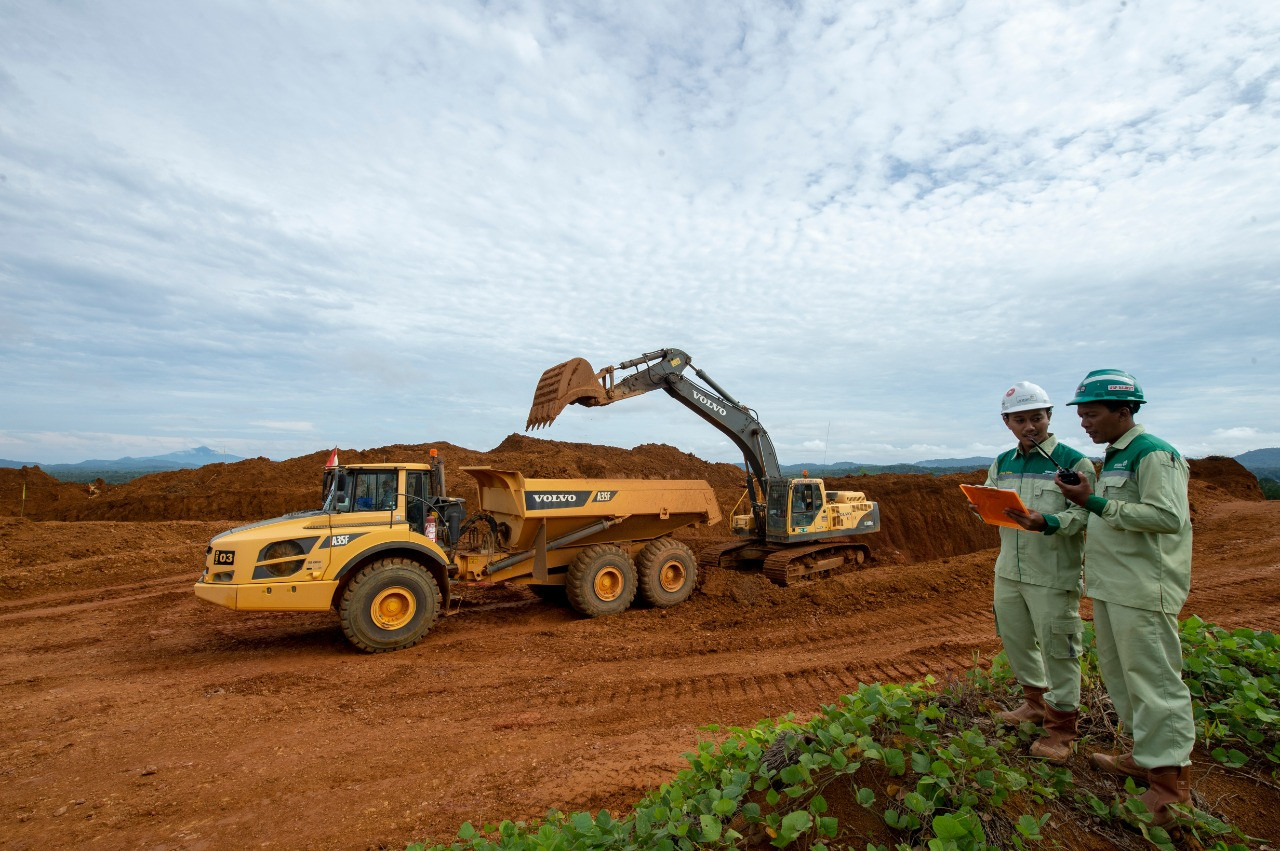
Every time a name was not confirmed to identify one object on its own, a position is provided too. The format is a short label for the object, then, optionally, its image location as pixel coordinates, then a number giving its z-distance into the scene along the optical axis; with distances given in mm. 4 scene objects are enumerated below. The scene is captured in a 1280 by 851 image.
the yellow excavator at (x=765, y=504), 10414
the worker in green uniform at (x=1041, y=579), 3084
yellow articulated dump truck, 7117
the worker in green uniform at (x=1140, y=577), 2621
